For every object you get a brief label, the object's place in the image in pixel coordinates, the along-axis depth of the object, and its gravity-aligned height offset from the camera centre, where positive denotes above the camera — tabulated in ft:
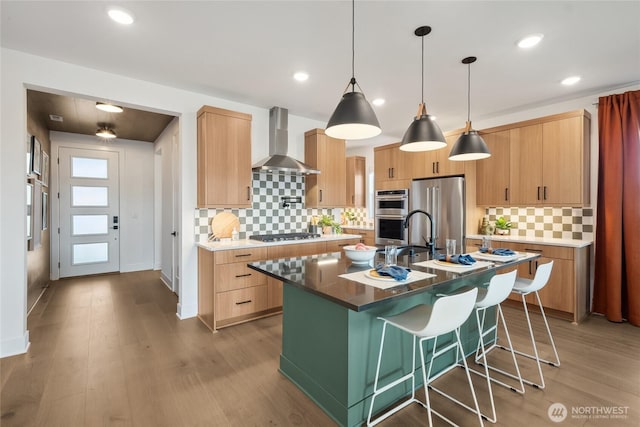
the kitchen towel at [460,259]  7.06 -1.15
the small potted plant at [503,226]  14.19 -0.73
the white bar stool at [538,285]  7.23 -1.93
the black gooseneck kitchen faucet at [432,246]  8.07 -1.00
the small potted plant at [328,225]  15.40 -0.73
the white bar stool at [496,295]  6.31 -1.86
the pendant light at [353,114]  6.35 +2.05
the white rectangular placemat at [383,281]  5.44 -1.31
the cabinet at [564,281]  11.12 -2.66
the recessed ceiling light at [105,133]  16.29 +4.27
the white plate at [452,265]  6.94 -1.26
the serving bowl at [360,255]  7.41 -1.08
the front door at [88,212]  17.98 -0.04
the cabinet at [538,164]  11.71 +1.97
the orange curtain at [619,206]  10.79 +0.16
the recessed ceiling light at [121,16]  7.00 +4.64
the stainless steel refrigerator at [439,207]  14.12 +0.16
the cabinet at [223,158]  11.39 +2.05
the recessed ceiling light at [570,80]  10.75 +4.68
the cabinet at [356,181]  21.75 +2.17
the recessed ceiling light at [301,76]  10.35 +4.69
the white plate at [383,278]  5.65 -1.27
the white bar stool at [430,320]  5.05 -2.02
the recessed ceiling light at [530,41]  8.07 +4.62
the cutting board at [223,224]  12.49 -0.55
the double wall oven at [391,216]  16.20 -0.29
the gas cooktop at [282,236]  12.48 -1.12
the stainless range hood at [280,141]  13.16 +3.21
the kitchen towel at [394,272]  5.63 -1.17
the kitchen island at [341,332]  5.35 -2.49
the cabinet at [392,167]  16.44 +2.46
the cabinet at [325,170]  14.48 +2.01
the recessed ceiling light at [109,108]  12.27 +4.28
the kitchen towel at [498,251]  8.49 -1.18
